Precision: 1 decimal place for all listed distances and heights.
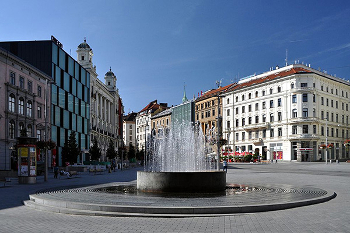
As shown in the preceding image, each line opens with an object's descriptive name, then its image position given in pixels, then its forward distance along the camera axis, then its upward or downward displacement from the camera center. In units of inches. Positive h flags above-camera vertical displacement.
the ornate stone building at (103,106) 3533.5 +386.5
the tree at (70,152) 2308.1 -63.2
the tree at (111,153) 3267.7 -99.5
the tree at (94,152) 2972.4 -81.5
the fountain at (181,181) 639.1 -68.2
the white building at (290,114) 2920.8 +216.3
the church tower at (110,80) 4591.5 +734.3
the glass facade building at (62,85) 2374.5 +409.3
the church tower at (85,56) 3499.0 +781.7
